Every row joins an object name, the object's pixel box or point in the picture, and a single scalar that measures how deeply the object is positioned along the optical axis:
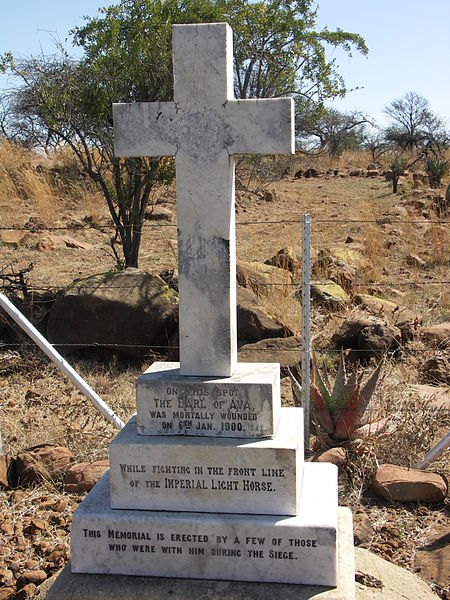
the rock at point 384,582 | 3.42
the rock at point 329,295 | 7.88
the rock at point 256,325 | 6.62
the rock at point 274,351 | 6.20
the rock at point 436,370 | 6.23
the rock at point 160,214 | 11.57
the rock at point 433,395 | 5.32
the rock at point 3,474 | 4.67
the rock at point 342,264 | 8.75
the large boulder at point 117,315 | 6.71
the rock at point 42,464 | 4.69
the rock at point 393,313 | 6.83
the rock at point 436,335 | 6.77
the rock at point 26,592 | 3.55
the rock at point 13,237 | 10.26
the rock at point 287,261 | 8.89
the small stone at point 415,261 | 9.93
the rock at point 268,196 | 14.77
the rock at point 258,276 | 7.77
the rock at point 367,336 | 6.45
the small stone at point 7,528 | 4.14
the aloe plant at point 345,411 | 4.89
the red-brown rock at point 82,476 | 4.59
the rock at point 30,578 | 3.69
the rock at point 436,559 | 3.77
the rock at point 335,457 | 4.71
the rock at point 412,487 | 4.44
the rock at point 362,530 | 4.05
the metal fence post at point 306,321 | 4.91
